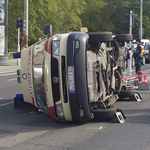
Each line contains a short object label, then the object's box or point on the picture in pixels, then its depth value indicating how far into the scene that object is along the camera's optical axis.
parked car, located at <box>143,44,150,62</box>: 32.60
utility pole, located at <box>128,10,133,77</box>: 14.73
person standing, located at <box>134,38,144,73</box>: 15.73
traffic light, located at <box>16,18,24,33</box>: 25.84
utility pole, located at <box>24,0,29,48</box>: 26.30
